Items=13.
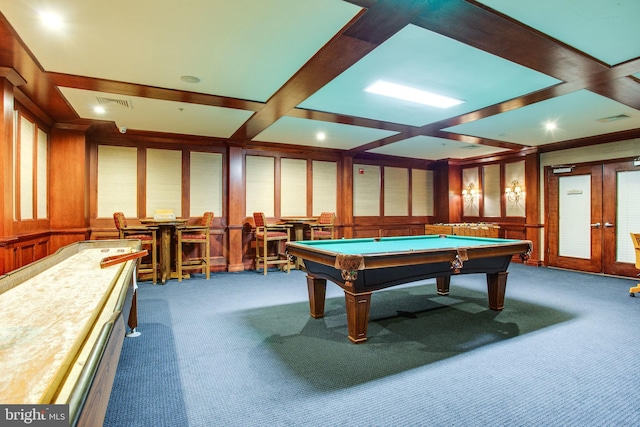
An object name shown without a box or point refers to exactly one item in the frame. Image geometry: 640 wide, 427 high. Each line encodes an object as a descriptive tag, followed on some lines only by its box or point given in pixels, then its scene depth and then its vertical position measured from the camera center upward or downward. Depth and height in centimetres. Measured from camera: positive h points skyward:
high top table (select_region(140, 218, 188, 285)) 565 -48
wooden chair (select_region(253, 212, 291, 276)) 662 -56
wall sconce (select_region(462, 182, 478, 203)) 930 +55
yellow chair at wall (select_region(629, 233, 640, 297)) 481 -57
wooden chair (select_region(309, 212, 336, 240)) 697 -25
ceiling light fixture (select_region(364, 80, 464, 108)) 411 +156
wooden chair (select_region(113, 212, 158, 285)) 549 -40
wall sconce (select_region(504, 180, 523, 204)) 814 +52
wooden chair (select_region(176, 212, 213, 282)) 597 -62
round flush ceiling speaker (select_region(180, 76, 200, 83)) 379 +155
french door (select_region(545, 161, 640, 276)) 624 -7
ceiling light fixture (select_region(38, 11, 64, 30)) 259 +155
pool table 300 -52
